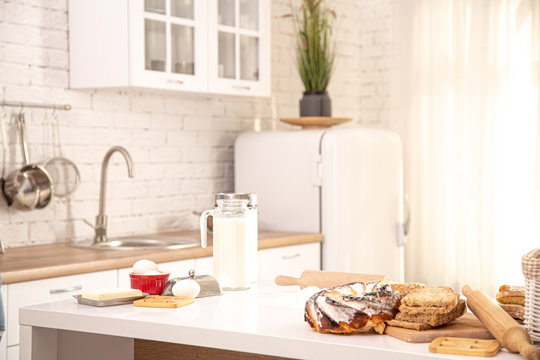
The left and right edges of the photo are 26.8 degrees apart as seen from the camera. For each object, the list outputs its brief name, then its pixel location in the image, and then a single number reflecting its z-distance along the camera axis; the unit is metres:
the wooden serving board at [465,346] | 2.09
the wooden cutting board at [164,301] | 2.57
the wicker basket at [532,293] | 2.14
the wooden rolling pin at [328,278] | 2.71
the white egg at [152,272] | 2.71
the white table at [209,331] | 2.20
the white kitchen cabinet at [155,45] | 4.35
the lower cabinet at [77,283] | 3.52
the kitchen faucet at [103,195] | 4.41
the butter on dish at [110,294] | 2.60
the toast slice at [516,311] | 2.33
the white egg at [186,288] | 2.64
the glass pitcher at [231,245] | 2.77
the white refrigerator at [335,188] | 4.99
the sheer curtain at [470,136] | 5.59
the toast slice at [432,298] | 2.27
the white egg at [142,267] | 2.73
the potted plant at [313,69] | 5.54
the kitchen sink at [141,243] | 4.38
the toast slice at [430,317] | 2.25
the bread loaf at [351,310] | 2.26
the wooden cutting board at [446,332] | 2.20
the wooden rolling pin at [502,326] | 2.06
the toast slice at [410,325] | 2.24
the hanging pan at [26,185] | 4.20
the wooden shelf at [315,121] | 5.41
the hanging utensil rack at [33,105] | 4.20
